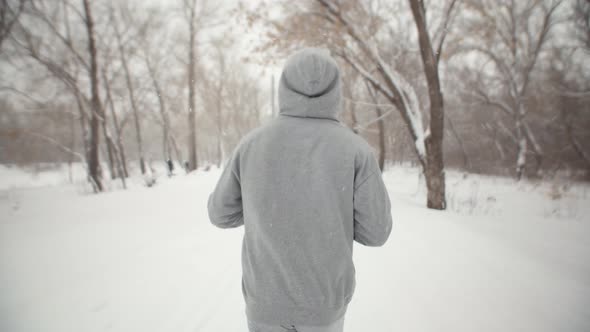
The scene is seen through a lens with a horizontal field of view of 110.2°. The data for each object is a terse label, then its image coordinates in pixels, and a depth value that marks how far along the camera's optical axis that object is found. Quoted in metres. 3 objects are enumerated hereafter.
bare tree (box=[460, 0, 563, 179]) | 10.18
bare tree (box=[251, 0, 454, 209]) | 5.40
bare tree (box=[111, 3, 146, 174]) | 11.23
